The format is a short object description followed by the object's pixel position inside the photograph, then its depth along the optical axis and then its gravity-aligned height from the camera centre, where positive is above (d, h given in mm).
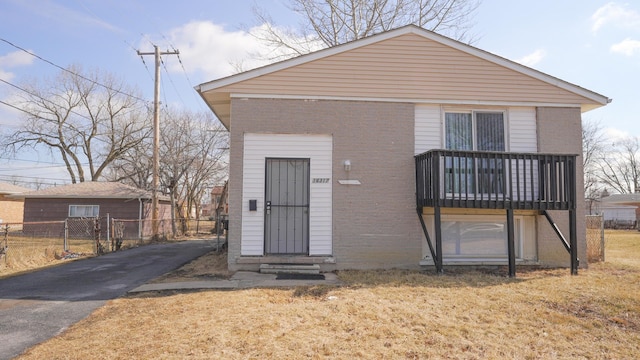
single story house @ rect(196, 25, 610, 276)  8094 +1016
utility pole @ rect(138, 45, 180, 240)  17969 +2752
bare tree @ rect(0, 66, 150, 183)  31484 +5295
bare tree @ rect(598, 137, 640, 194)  56156 +4243
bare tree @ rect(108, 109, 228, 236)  25547 +2882
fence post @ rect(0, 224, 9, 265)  9273 -1062
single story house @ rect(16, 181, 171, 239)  21875 -14
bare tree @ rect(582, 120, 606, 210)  40719 +3946
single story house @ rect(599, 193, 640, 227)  35750 -156
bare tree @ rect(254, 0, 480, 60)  18250 +8546
